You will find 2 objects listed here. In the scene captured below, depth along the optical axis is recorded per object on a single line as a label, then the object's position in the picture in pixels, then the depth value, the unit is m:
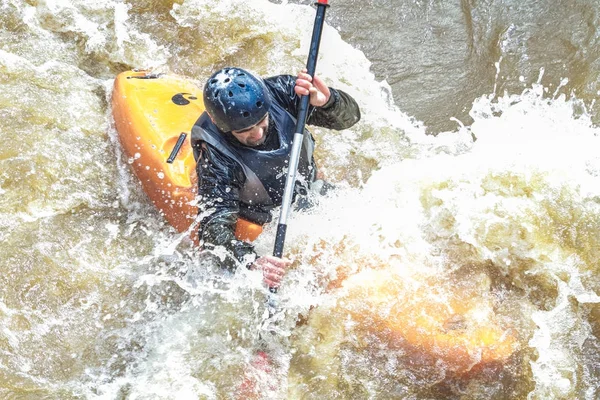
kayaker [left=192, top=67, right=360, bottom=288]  7.02
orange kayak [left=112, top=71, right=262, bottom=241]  8.55
